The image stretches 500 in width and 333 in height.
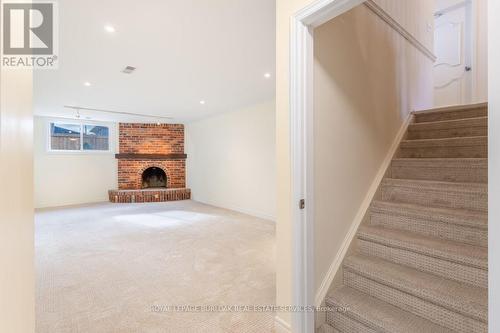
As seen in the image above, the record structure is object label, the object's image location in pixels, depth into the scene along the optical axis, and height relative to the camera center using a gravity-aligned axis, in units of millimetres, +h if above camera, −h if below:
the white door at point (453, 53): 3992 +1805
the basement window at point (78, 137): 6598 +780
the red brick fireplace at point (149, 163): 7235 +94
